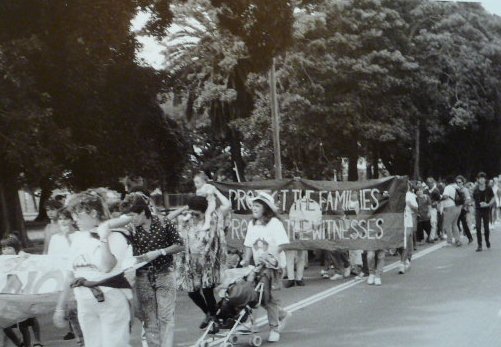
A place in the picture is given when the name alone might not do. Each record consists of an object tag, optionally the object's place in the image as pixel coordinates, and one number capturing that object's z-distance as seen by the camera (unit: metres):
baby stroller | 8.69
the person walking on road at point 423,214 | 22.42
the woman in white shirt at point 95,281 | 6.14
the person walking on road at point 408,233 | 15.78
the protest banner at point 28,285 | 7.92
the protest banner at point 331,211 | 15.55
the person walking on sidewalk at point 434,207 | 23.72
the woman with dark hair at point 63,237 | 9.88
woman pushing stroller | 9.20
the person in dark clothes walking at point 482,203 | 19.36
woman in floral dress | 9.12
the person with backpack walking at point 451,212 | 21.69
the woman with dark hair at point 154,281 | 7.67
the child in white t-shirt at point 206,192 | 9.19
